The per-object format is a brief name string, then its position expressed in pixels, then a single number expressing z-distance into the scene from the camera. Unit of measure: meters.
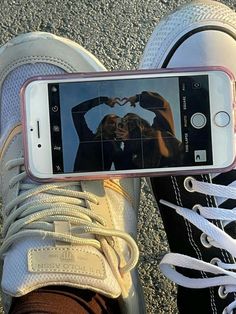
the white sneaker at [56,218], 0.91
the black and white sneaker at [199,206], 1.00
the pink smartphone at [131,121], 0.95
